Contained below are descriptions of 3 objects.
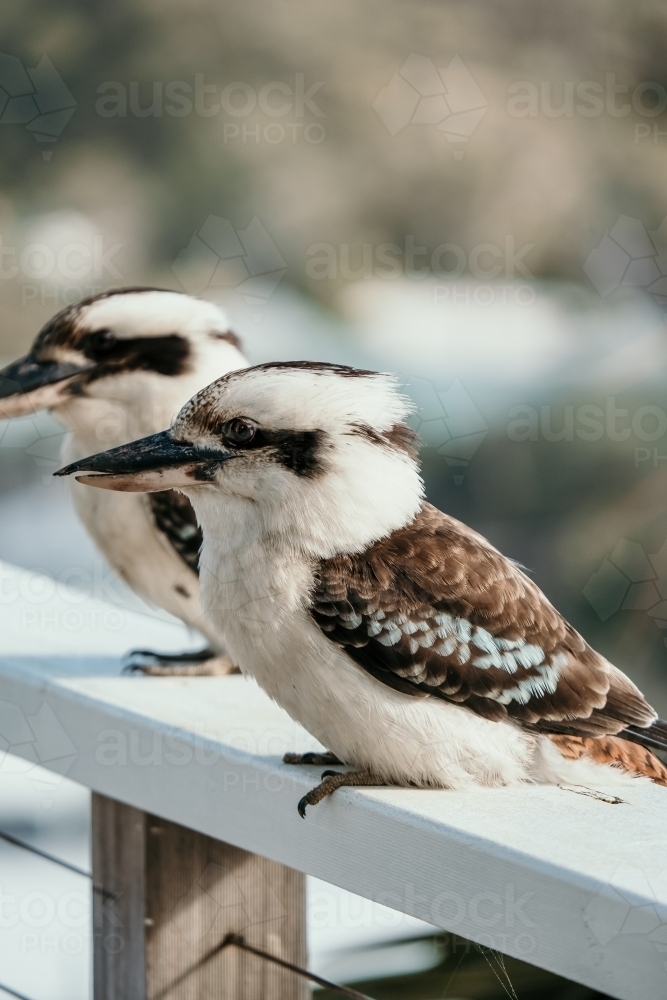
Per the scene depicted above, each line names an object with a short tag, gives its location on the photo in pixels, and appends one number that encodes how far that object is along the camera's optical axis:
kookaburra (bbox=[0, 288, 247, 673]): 5.22
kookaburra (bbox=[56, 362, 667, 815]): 4.99
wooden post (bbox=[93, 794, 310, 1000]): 5.06
